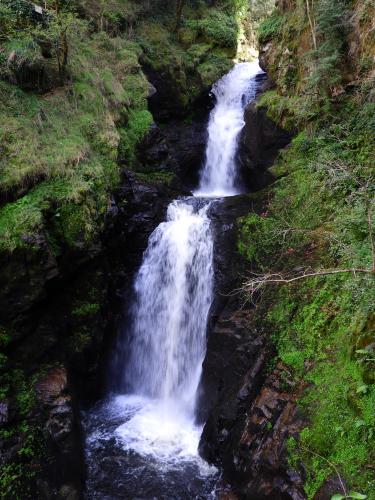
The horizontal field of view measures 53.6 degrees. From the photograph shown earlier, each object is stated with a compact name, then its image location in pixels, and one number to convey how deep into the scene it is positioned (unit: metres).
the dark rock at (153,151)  14.66
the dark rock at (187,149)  17.42
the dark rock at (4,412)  7.31
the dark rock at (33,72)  10.66
